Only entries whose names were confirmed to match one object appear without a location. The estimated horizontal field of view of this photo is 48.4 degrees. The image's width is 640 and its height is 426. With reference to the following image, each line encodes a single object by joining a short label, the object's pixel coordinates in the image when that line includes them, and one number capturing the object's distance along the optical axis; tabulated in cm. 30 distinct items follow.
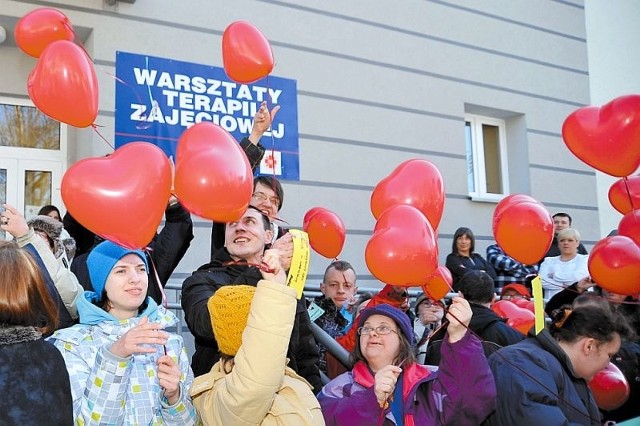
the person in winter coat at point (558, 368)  270
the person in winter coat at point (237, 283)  295
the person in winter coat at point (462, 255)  641
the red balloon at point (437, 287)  336
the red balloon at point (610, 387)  365
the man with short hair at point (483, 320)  365
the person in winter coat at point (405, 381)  261
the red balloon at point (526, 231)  353
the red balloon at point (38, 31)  357
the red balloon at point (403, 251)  274
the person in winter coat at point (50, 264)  303
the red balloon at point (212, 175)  243
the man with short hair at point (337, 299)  464
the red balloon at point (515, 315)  427
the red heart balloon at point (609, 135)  344
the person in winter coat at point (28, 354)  203
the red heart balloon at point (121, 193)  233
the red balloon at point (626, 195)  412
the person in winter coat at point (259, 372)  223
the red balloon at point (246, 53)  360
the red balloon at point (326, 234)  432
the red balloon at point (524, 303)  458
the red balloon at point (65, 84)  288
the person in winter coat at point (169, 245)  343
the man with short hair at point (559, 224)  673
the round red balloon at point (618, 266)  381
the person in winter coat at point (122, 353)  222
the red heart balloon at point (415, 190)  326
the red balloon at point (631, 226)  402
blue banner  600
